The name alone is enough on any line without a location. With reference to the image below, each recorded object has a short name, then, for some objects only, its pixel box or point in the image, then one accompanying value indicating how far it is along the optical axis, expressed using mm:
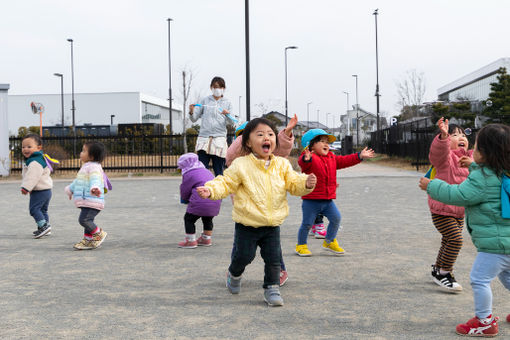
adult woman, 8008
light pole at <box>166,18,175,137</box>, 40125
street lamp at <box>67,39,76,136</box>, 47875
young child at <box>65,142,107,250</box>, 6348
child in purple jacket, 6195
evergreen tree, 37500
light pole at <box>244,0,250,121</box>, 16594
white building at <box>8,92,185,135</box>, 87000
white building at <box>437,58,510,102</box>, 66044
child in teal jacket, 3369
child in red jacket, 5730
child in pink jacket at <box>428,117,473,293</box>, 4449
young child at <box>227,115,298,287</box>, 4869
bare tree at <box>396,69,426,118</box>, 53688
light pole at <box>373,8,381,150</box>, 39812
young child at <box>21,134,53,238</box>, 7184
